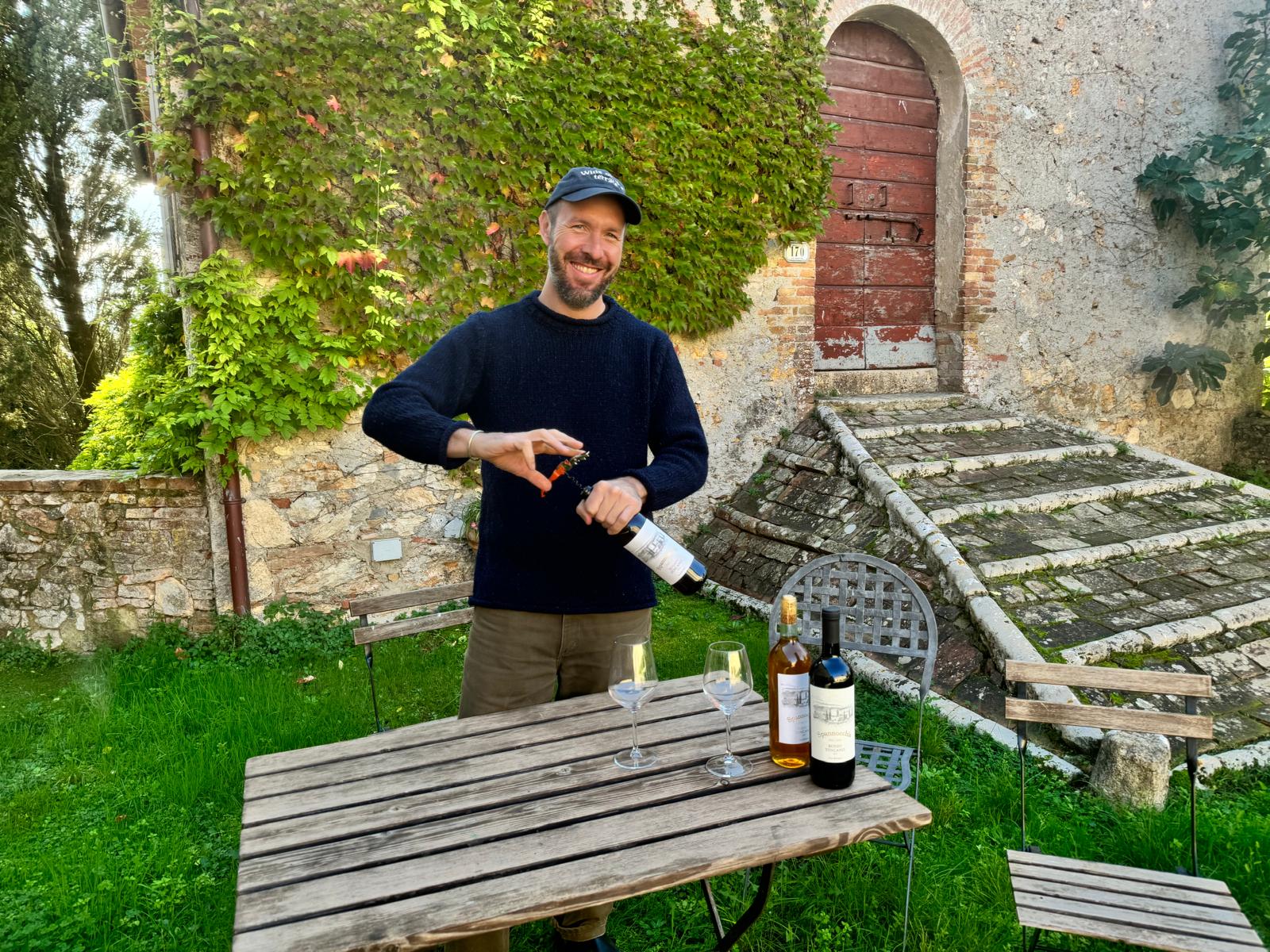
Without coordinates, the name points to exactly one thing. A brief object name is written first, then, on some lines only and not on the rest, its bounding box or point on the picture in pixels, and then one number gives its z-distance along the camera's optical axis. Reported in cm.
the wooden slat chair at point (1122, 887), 190
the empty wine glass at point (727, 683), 182
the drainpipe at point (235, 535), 468
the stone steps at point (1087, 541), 395
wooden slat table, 138
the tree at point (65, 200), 860
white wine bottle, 171
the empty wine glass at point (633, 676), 182
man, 229
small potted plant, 532
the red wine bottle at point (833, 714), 163
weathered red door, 690
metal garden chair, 283
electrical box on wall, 519
